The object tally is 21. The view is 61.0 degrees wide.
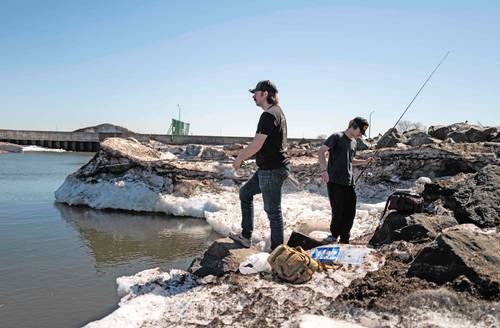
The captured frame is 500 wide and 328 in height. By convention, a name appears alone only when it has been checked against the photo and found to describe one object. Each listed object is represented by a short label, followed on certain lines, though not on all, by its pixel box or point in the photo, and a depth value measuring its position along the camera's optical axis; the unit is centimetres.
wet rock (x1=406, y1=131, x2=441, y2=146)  1522
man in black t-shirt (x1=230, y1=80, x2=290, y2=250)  455
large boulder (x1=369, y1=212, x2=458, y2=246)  506
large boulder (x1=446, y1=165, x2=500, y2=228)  532
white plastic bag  452
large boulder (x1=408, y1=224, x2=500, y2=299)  347
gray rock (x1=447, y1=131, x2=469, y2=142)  1501
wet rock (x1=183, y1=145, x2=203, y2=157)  1928
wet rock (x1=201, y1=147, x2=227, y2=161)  1354
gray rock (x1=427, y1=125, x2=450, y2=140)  1716
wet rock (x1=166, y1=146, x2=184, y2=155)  2172
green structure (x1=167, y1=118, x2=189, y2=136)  6007
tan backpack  415
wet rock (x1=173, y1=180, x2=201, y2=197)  1024
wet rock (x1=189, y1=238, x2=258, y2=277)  470
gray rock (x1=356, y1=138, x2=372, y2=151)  1590
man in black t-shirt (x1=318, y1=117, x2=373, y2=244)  553
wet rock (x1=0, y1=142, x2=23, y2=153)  5166
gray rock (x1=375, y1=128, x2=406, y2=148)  1571
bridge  6090
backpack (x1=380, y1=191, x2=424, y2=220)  578
